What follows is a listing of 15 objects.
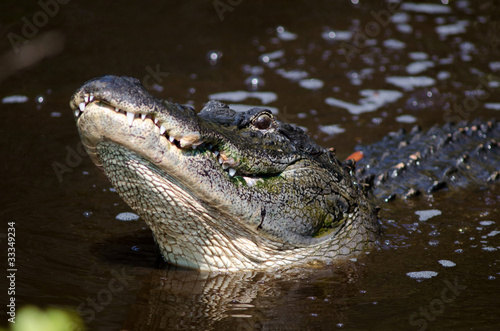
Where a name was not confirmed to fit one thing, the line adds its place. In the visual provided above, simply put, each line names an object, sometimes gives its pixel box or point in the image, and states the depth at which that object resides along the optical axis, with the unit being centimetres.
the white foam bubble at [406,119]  1644
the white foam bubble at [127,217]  1118
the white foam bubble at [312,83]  1789
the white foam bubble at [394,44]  2008
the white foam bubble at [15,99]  1608
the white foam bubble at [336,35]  2058
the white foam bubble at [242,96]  1670
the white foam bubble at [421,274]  946
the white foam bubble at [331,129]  1555
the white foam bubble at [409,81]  1798
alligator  741
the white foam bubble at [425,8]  2222
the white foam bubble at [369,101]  1678
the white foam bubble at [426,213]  1149
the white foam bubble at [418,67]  1867
